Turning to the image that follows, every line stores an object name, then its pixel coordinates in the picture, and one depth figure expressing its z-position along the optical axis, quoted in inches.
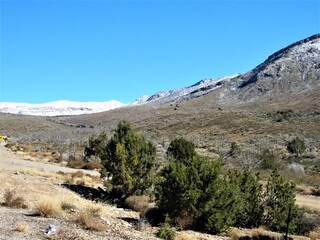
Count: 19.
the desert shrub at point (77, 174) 1053.9
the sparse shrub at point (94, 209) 570.9
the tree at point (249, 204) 670.5
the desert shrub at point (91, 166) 1427.2
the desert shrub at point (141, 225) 541.4
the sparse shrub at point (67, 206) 577.4
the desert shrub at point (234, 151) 1831.9
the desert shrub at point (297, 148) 1910.7
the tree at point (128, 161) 791.1
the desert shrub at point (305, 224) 679.7
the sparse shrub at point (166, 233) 492.1
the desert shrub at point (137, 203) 723.8
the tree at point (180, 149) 1042.7
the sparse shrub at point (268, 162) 1469.0
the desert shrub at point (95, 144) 1460.4
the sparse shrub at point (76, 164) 1441.8
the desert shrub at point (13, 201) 574.9
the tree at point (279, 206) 656.4
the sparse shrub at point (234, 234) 581.6
